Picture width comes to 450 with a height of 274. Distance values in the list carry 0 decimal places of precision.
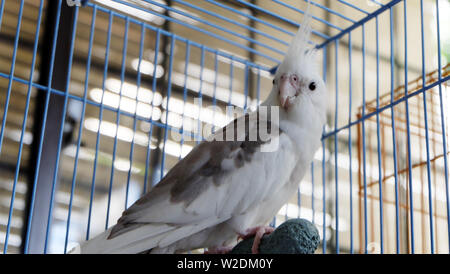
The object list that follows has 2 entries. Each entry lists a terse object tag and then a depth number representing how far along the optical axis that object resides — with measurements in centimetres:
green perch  42
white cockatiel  48
